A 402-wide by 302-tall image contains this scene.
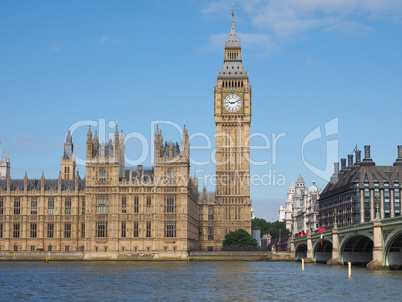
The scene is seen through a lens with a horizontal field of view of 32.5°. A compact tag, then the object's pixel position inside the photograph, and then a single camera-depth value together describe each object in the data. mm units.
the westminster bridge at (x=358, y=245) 82312
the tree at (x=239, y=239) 147625
